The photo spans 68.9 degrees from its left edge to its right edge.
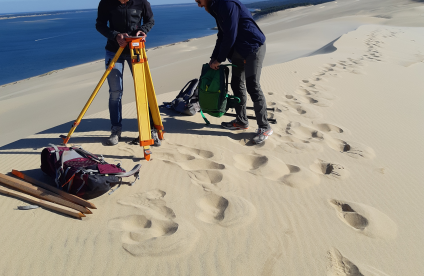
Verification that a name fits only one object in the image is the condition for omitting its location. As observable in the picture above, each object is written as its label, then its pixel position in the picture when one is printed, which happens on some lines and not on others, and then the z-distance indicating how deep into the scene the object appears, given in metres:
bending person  3.64
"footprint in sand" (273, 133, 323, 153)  3.93
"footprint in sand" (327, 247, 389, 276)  2.09
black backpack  5.23
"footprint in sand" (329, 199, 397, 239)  2.46
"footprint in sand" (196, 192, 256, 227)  2.61
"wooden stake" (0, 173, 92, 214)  2.69
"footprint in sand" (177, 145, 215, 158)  3.79
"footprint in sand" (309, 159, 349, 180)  3.32
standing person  3.75
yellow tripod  3.58
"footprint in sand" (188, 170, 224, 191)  3.12
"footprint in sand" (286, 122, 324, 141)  4.34
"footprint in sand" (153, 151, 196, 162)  3.70
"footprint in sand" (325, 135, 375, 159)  3.81
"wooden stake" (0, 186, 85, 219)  2.61
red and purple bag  2.74
